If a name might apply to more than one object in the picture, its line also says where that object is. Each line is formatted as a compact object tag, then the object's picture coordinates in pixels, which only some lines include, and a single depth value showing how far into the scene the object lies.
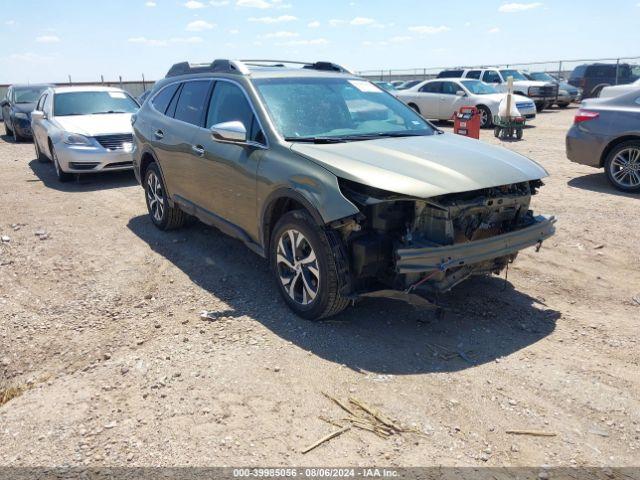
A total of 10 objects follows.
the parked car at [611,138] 8.19
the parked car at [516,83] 21.59
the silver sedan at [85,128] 9.61
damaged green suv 3.79
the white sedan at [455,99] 17.52
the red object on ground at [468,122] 13.83
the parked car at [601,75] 25.92
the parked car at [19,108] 16.25
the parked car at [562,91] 24.20
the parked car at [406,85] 21.03
